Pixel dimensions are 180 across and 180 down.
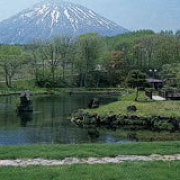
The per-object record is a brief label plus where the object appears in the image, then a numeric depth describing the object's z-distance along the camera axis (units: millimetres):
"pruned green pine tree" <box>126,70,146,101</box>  65750
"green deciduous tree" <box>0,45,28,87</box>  75938
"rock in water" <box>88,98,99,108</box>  34628
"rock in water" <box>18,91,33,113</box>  38312
